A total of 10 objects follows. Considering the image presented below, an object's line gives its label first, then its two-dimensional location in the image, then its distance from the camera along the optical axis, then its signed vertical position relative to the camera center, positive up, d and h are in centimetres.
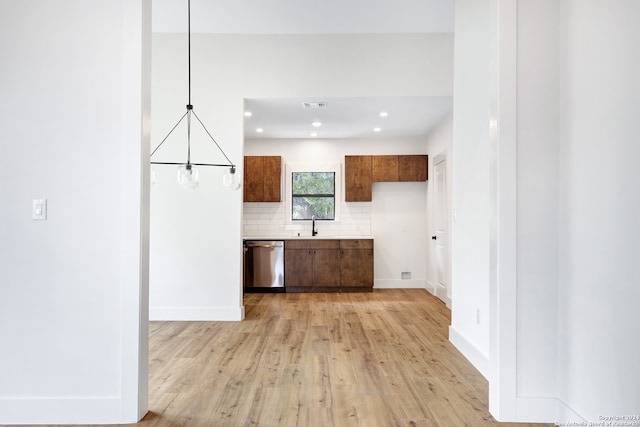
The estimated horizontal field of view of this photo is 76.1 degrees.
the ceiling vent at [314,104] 477 +131
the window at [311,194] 705 +37
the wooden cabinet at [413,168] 669 +79
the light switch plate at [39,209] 217 +3
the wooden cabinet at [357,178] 675 +62
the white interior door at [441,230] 555 -21
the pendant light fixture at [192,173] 312 +33
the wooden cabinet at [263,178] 675 +62
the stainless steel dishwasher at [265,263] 634 -74
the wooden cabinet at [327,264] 638 -76
